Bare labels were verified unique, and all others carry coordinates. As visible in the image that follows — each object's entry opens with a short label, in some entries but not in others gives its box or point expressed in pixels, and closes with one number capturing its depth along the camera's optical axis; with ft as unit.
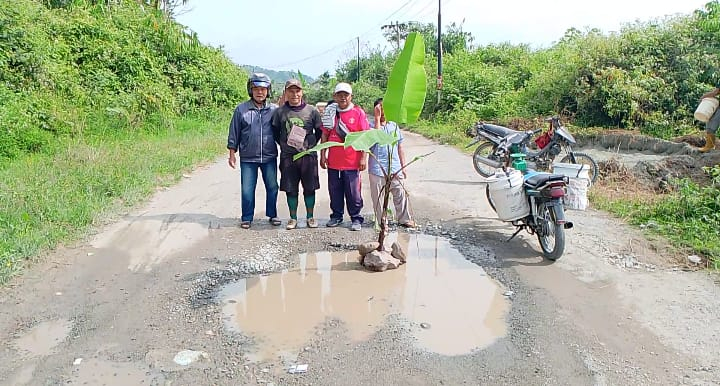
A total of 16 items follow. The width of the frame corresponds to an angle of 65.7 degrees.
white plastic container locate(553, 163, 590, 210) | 17.56
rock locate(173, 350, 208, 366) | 10.84
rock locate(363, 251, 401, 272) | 15.94
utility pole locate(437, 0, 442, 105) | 75.25
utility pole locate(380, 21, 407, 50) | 145.89
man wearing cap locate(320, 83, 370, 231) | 18.70
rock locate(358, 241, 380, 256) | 16.12
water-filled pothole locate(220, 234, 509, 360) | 12.07
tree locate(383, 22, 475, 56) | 118.52
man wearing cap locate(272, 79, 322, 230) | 19.13
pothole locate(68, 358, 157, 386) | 10.17
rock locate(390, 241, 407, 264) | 16.51
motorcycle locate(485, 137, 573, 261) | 16.31
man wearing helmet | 19.64
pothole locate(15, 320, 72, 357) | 11.35
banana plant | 15.25
